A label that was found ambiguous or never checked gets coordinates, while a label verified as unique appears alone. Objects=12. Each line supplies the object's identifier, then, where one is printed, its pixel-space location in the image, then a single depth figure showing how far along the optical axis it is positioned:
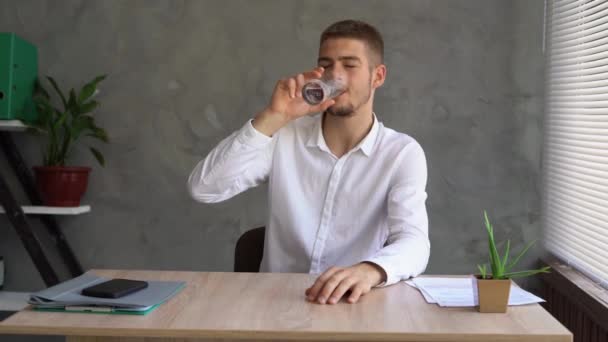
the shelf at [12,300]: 3.10
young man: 2.04
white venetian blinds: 2.42
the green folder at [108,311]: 1.40
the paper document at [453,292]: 1.52
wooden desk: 1.28
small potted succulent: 1.44
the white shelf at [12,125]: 3.04
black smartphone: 1.46
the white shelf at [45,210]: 3.09
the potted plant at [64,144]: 3.14
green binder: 3.03
